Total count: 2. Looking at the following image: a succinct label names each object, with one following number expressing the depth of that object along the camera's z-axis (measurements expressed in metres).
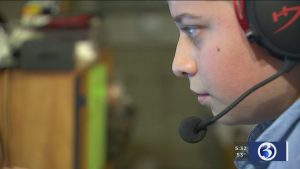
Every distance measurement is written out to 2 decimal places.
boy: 0.98
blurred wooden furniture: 1.63
